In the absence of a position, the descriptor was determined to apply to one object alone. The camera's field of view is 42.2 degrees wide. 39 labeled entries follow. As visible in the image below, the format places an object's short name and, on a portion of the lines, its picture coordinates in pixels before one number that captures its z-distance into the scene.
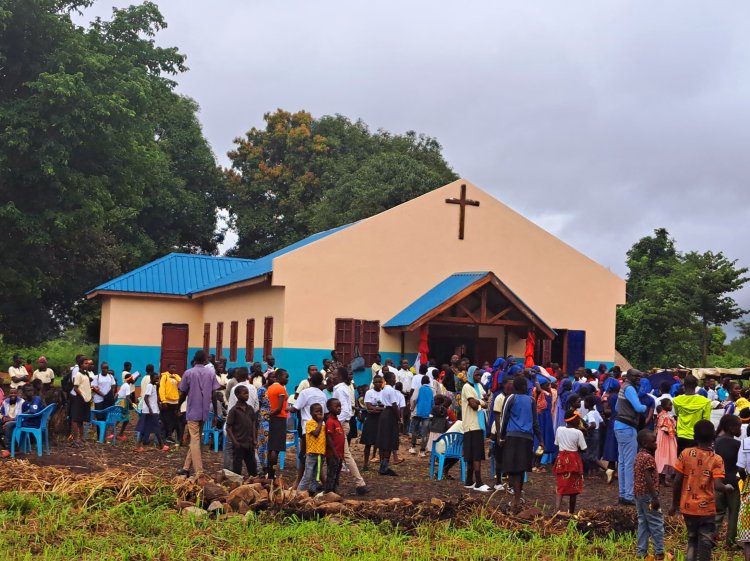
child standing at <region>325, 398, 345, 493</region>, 12.27
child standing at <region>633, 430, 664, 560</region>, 9.37
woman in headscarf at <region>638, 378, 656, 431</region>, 13.91
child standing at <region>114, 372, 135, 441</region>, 18.45
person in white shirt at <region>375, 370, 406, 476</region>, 15.01
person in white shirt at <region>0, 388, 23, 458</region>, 15.51
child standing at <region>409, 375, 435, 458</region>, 17.64
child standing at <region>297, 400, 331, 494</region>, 12.20
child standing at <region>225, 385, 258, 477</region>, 12.86
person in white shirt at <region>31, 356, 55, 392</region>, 19.04
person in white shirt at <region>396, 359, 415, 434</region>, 20.05
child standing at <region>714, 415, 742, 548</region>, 10.27
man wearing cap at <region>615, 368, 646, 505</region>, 12.81
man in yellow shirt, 17.33
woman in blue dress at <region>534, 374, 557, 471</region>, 15.95
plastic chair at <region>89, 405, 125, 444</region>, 18.06
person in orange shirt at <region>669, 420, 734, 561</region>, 8.76
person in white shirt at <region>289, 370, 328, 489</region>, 13.38
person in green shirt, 13.16
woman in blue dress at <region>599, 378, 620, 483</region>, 15.38
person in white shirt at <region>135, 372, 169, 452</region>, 17.23
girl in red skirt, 11.50
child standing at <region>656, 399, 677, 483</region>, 13.09
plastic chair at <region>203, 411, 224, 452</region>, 17.04
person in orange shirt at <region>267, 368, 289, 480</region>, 13.66
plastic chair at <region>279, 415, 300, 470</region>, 15.62
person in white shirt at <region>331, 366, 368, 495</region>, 12.98
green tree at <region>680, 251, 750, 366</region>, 35.78
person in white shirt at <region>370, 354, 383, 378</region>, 21.68
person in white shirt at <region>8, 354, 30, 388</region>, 17.78
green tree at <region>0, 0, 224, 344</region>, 26.72
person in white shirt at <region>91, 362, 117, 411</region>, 18.23
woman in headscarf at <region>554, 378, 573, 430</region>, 15.65
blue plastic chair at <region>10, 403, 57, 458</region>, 15.40
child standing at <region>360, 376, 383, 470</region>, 15.24
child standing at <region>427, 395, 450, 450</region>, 15.70
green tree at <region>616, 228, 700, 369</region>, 36.19
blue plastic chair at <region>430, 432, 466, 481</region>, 14.50
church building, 25.05
